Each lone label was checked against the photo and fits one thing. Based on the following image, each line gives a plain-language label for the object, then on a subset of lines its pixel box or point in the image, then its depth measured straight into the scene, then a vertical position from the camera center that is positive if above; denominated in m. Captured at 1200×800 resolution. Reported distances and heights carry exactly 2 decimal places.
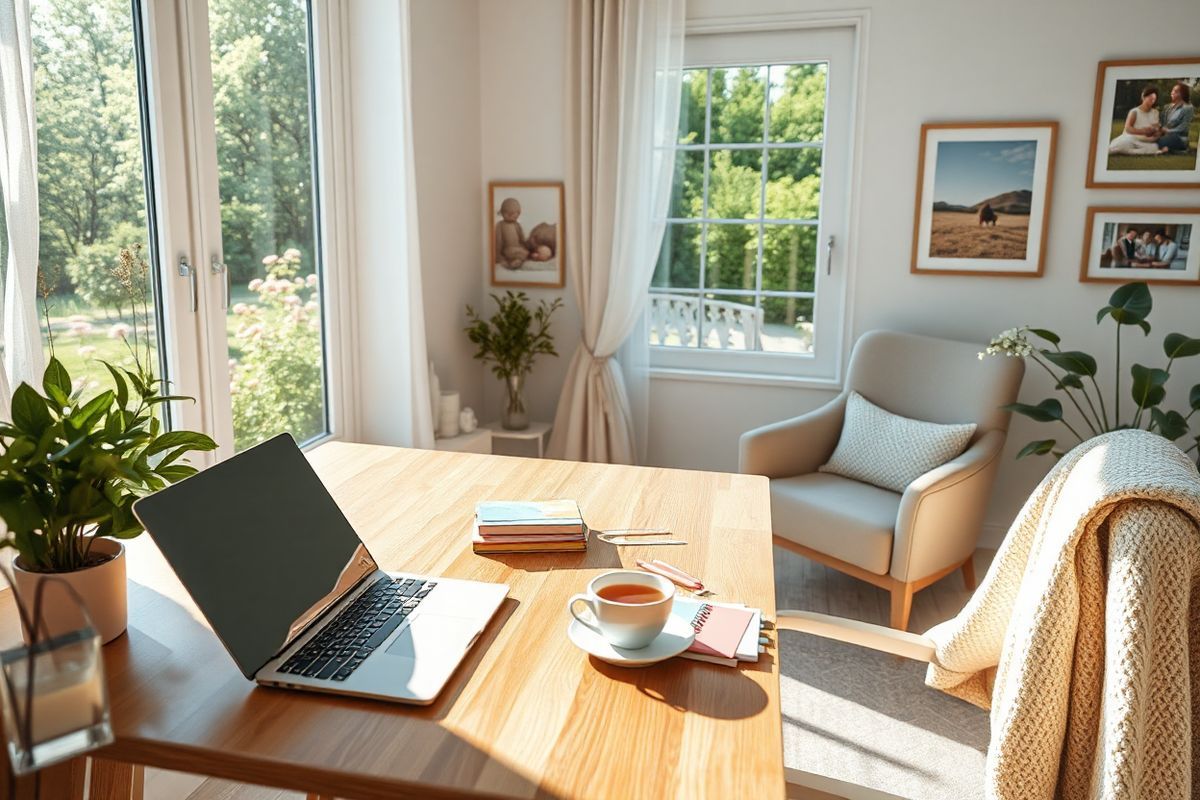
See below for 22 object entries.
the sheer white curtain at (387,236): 3.10 +0.03
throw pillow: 2.99 -0.67
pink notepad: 1.07 -0.47
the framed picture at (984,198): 3.29 +0.20
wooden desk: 0.85 -0.50
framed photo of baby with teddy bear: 3.93 +0.06
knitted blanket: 0.99 -0.46
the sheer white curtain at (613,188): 3.57 +0.24
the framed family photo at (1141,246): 3.19 +0.03
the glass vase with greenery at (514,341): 3.80 -0.40
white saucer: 1.04 -0.47
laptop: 0.99 -0.44
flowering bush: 2.70 -0.37
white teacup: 1.03 -0.43
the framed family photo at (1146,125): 3.11 +0.46
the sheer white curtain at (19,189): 1.66 +0.10
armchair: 2.73 -0.75
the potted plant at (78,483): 1.01 -0.28
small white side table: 3.84 -0.81
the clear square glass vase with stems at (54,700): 0.65 -0.34
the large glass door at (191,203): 2.01 +0.10
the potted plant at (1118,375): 2.87 -0.40
